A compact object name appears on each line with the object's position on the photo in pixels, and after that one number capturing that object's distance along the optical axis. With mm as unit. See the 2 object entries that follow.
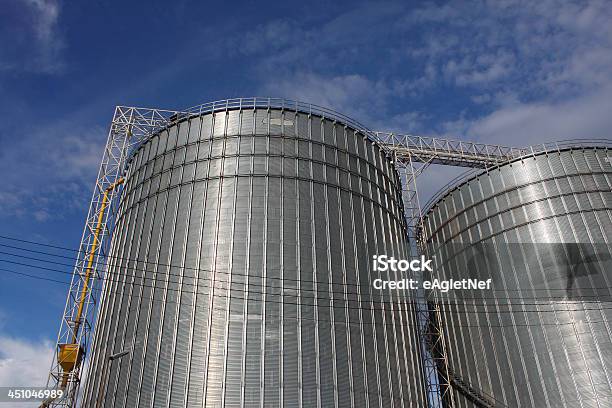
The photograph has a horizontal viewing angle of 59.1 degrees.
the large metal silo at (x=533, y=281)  31703
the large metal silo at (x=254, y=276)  27406
